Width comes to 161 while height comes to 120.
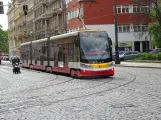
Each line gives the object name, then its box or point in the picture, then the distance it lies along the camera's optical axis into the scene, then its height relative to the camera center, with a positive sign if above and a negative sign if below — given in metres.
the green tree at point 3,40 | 139.83 +7.36
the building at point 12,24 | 118.12 +12.30
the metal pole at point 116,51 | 37.40 +0.41
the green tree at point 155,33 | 51.41 +3.43
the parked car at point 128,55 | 47.53 +0.00
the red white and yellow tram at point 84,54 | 18.76 +0.13
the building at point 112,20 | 57.37 +6.11
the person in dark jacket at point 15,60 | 29.80 -0.26
